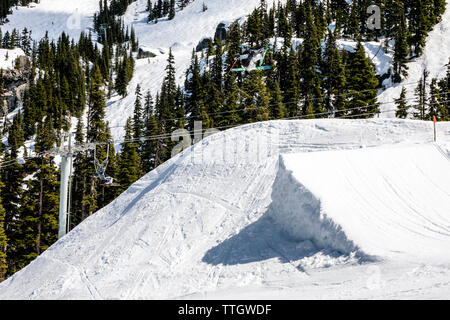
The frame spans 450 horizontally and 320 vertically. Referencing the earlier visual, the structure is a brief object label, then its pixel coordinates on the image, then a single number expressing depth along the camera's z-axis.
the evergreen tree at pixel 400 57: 60.50
